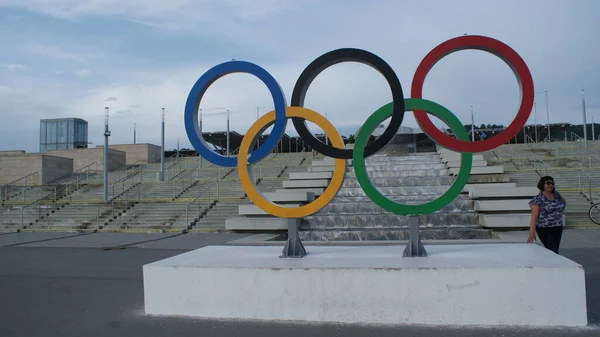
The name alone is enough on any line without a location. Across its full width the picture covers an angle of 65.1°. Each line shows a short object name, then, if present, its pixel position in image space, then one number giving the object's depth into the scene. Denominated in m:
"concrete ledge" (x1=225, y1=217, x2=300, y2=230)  14.64
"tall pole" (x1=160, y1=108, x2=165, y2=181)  29.08
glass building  45.91
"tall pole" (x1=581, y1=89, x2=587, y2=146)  37.22
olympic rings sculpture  6.80
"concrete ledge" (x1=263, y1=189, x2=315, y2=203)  15.59
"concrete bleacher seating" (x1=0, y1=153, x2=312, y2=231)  18.58
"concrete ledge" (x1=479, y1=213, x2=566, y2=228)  13.07
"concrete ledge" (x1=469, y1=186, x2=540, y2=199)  14.39
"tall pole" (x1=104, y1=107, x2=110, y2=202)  23.96
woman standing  6.88
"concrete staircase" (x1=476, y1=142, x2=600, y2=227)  14.88
